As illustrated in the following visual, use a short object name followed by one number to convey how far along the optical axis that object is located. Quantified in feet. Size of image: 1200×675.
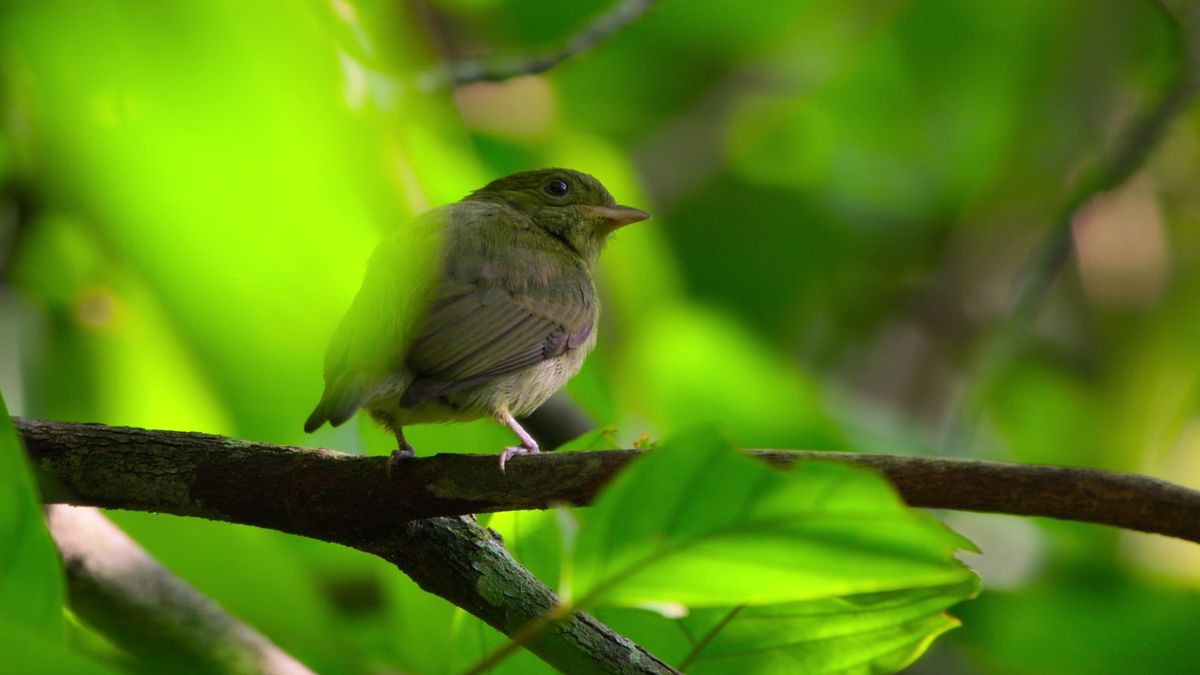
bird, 19.90
